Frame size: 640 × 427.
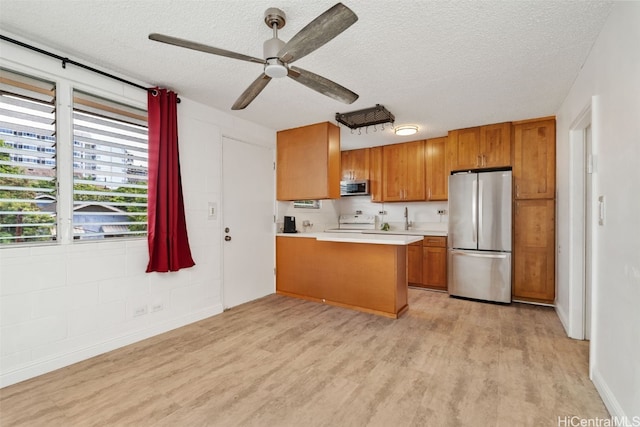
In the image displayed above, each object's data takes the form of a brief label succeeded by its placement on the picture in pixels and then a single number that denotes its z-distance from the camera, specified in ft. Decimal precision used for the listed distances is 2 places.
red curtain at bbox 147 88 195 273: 9.39
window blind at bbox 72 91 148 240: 8.20
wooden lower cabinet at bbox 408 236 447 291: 15.20
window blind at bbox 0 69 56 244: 6.93
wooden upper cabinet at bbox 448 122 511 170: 13.38
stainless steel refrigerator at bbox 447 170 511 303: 12.97
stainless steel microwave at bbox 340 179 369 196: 18.28
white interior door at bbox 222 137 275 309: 12.55
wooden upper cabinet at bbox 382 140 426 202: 16.52
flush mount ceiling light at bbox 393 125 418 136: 14.03
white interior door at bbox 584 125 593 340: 9.23
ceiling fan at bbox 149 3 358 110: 4.84
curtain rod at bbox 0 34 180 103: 6.95
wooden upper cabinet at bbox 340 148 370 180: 18.52
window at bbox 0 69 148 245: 7.04
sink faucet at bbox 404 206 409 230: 18.17
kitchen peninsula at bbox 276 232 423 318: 11.50
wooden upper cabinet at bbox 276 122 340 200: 13.43
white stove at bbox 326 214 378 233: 19.39
